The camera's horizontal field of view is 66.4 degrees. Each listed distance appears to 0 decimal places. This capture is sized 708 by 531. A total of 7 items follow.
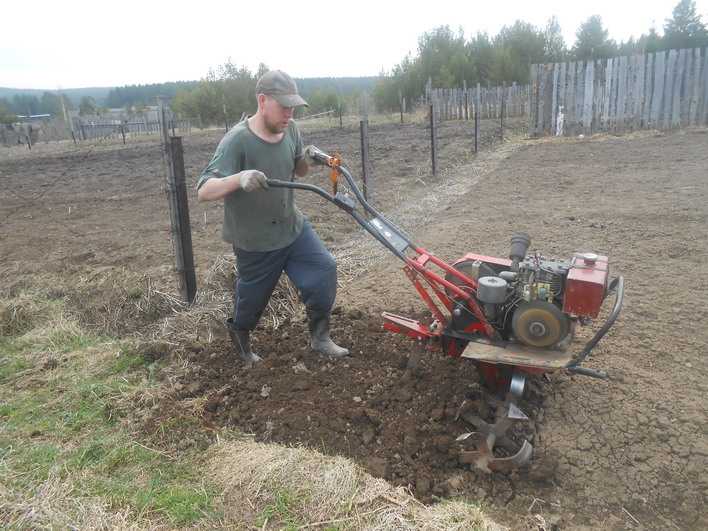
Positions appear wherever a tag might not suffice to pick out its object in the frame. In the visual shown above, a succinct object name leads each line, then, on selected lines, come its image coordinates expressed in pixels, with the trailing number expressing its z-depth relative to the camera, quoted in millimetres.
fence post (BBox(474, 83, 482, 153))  13852
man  3154
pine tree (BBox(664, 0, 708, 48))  45875
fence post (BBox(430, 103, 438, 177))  10977
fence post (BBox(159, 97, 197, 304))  4320
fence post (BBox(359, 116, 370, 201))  8039
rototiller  2801
